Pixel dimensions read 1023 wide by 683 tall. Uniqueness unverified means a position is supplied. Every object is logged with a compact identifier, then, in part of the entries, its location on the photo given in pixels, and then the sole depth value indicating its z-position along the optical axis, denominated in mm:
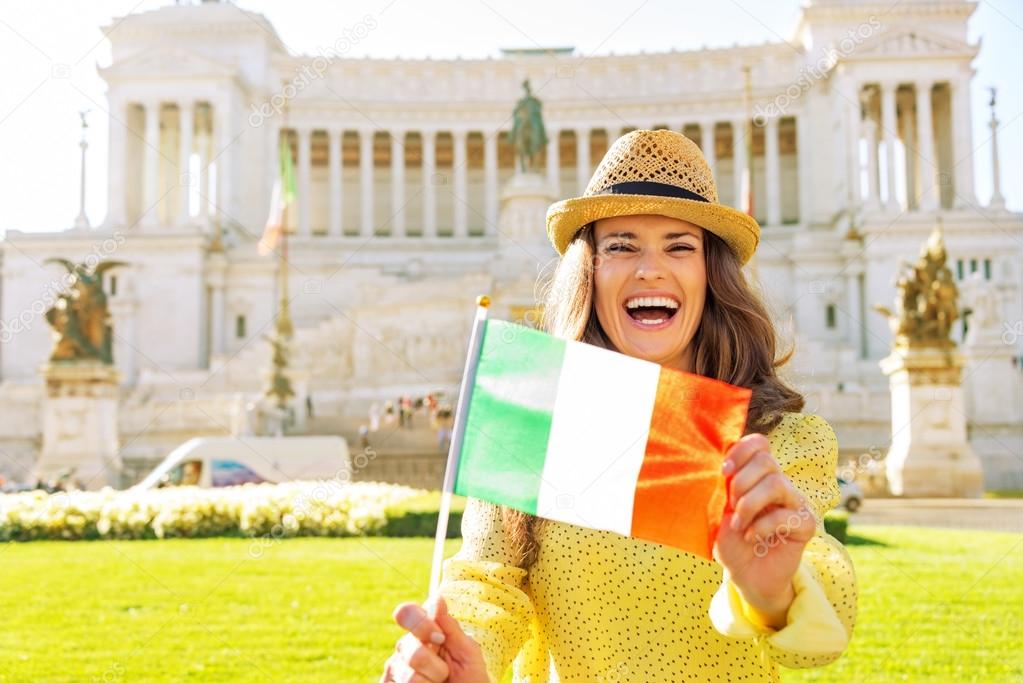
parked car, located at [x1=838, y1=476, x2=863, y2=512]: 21516
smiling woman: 2654
